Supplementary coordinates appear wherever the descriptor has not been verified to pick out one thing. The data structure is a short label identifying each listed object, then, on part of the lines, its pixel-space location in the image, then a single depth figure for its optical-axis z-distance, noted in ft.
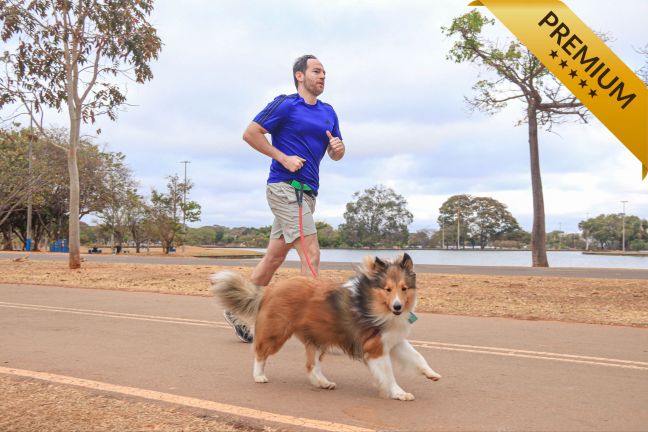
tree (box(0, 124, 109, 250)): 174.67
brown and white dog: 14.94
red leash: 20.01
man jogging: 20.06
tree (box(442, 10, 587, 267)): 87.86
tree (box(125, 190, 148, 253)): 201.98
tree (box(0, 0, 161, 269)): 69.26
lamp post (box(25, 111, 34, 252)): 168.95
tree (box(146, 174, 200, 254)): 178.60
